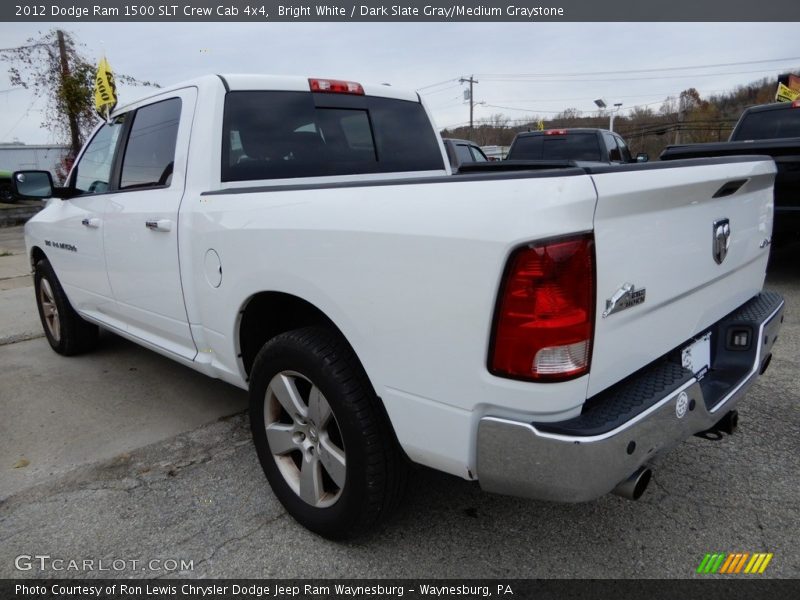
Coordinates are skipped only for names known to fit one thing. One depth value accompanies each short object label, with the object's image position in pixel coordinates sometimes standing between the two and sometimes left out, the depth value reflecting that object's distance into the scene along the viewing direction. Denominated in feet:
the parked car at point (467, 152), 39.91
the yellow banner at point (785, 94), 47.02
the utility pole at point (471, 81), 178.70
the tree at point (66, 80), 55.21
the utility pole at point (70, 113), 54.95
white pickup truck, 5.16
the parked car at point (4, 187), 70.74
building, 116.57
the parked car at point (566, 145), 33.96
